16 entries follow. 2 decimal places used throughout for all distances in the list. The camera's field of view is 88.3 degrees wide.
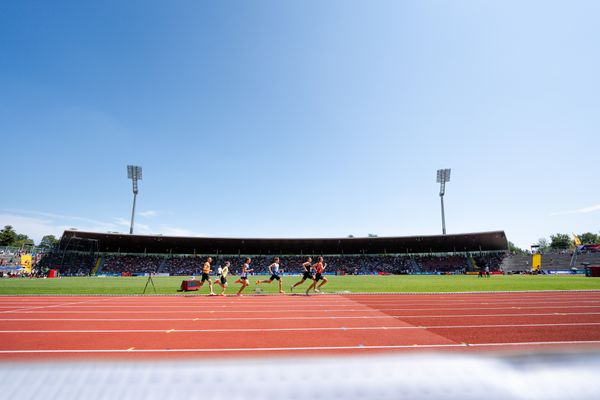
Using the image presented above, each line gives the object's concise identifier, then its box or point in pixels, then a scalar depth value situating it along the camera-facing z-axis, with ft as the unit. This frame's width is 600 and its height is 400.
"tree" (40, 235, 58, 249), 444.96
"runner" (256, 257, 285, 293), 48.62
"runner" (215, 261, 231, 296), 47.06
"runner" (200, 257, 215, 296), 47.09
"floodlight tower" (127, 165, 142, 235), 212.23
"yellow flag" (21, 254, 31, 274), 145.38
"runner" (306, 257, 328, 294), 47.26
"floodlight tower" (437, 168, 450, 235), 219.82
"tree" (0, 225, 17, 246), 325.62
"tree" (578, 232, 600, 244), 406.00
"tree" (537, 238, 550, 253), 427.33
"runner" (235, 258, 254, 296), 47.24
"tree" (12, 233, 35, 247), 333.29
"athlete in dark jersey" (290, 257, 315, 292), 46.88
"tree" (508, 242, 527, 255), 433.89
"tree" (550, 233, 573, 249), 399.03
